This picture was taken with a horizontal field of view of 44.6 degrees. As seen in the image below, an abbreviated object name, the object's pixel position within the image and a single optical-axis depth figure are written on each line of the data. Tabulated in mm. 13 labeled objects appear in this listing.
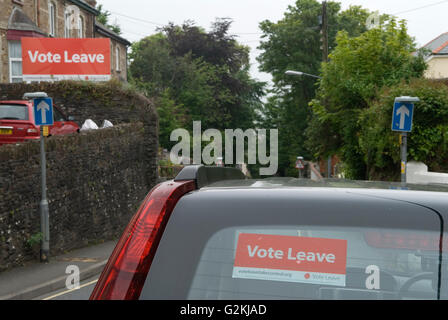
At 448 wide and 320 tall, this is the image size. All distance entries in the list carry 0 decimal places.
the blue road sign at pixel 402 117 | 13312
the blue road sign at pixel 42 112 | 12712
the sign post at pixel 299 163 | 46116
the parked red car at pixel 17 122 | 16062
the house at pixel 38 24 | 28438
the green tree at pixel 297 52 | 48250
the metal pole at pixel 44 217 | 12836
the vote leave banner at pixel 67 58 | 26094
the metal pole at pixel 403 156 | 13227
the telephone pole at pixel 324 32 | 31489
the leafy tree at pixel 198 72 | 50125
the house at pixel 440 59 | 42656
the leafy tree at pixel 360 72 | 21797
